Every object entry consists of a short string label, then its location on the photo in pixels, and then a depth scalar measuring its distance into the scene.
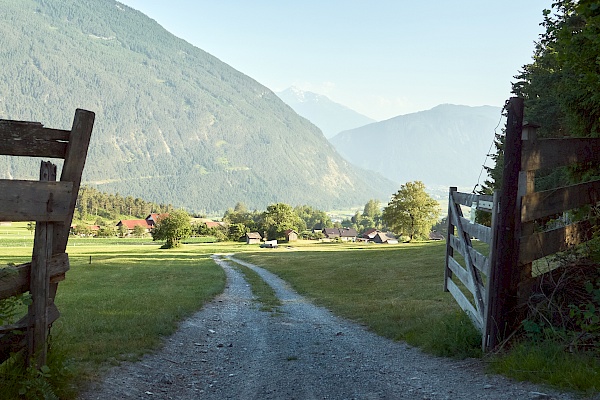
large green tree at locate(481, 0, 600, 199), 7.91
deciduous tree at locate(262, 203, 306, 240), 125.69
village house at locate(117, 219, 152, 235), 164.88
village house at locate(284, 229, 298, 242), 124.31
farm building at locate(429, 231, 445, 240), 150.00
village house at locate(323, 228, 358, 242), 156.00
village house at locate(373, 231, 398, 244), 154.93
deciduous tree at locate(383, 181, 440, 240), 78.44
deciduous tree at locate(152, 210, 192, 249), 95.31
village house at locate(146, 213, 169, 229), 182.60
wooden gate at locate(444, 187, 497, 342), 8.31
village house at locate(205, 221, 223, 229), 151.32
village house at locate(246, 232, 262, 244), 123.25
